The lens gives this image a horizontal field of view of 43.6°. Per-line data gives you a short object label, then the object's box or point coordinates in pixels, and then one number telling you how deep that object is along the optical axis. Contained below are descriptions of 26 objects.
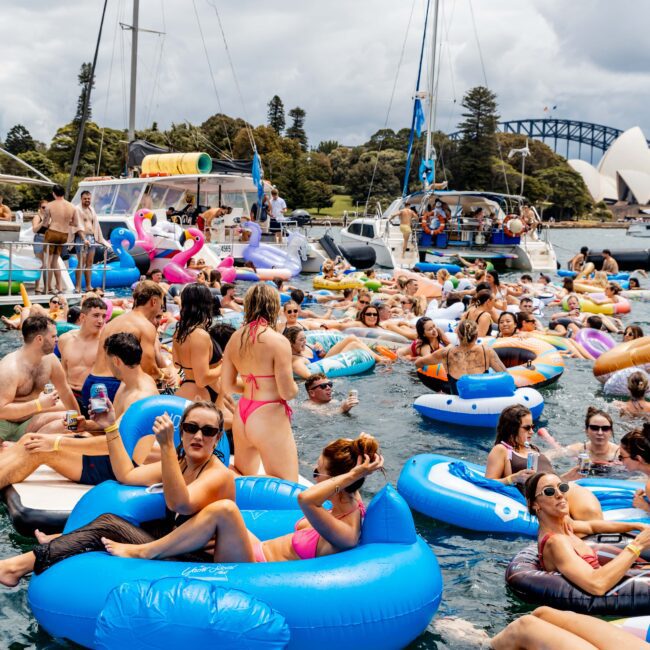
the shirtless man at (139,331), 6.30
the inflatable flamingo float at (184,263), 18.78
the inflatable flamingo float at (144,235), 20.50
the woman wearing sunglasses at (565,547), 4.37
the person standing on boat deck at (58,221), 14.15
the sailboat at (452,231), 26.83
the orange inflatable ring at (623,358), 10.57
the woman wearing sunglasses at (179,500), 4.07
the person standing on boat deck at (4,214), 16.95
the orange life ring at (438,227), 27.14
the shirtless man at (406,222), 26.29
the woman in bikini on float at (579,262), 26.21
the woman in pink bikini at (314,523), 4.04
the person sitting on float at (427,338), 10.69
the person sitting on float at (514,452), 6.23
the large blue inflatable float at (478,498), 5.97
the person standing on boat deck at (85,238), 14.66
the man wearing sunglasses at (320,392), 9.20
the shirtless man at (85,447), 5.52
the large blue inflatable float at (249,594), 3.69
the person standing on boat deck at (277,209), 25.06
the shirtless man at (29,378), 6.21
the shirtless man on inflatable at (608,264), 25.72
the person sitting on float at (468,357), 8.96
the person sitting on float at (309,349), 10.03
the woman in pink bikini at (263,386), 5.39
